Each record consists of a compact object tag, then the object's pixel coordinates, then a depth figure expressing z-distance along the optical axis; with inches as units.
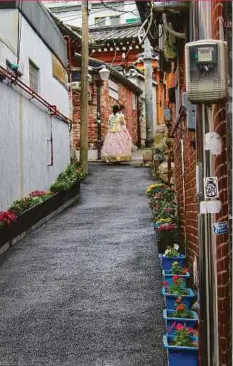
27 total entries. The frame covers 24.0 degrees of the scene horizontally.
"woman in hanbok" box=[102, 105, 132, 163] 919.0
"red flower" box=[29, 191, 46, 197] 523.7
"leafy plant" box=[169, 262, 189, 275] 269.7
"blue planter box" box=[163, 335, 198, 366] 185.1
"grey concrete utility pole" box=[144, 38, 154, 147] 1095.6
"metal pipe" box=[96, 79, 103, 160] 968.9
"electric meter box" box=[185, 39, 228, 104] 156.0
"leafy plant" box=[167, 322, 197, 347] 187.6
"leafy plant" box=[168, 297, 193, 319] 213.3
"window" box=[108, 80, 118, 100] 1010.1
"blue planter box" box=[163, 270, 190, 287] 263.8
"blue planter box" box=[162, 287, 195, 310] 236.2
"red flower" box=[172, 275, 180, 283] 245.1
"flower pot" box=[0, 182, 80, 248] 396.5
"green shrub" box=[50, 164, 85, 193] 587.8
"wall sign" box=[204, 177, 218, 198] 165.2
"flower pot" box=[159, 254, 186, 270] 296.5
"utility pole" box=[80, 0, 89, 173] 780.0
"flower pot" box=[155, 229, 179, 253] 338.3
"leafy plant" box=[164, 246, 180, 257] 299.7
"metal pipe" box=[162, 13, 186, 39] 239.7
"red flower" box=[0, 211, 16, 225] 387.0
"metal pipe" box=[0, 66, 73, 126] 432.1
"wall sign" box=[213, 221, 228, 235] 165.0
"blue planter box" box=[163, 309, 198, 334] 208.7
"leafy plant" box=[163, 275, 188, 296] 240.2
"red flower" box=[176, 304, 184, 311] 214.2
